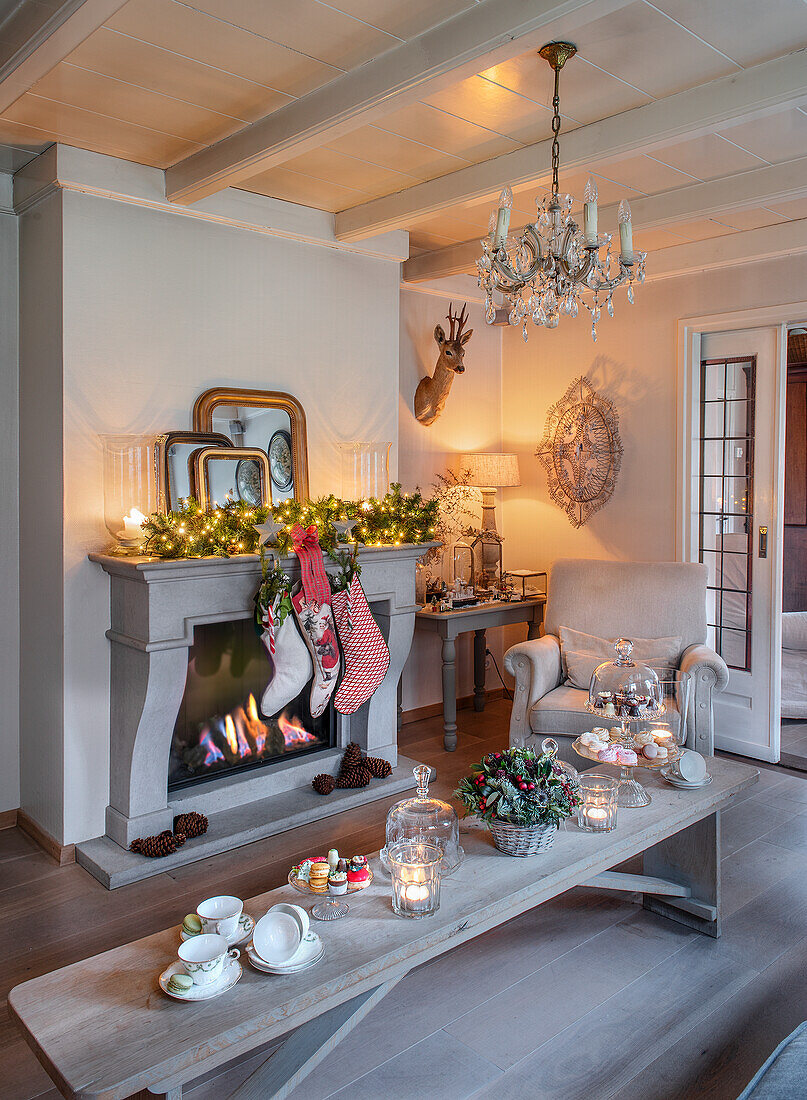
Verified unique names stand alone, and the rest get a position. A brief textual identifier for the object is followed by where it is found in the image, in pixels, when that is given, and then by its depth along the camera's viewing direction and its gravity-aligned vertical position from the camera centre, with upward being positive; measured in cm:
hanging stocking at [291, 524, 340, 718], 334 -35
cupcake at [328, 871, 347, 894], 191 -83
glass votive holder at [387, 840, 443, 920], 181 -80
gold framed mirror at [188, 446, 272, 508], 329 +20
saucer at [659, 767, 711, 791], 254 -80
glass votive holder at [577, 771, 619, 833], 223 -78
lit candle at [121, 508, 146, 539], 307 -1
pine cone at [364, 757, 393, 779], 378 -112
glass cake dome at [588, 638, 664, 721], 278 -57
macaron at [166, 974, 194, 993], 152 -85
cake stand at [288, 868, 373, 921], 181 -86
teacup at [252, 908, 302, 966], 163 -83
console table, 435 -54
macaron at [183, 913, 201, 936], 168 -82
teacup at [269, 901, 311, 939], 167 -80
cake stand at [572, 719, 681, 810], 243 -79
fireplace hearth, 300 -83
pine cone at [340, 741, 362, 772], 373 -107
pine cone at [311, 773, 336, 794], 357 -113
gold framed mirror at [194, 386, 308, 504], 339 +41
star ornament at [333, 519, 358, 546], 359 -4
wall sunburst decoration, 475 +44
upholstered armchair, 358 -50
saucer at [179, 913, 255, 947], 168 -85
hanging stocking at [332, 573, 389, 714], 347 -52
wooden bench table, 139 -89
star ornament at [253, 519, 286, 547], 356 -3
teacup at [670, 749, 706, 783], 255 -76
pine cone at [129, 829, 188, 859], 301 -118
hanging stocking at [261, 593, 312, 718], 329 -54
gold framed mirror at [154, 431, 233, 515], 320 +23
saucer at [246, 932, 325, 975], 160 -86
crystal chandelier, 223 +73
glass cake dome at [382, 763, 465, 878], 206 -76
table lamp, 483 +30
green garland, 304 +0
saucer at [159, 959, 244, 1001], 152 -86
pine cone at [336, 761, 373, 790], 364 -113
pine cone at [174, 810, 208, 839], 314 -115
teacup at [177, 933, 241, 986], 154 -83
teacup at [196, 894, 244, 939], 168 -81
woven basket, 207 -79
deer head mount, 456 +83
